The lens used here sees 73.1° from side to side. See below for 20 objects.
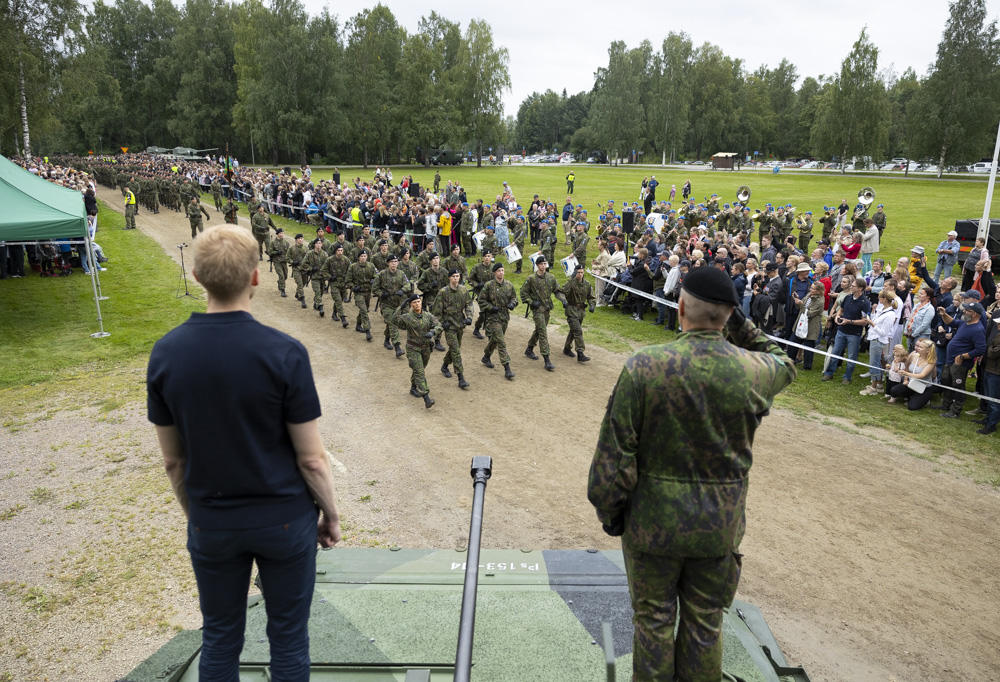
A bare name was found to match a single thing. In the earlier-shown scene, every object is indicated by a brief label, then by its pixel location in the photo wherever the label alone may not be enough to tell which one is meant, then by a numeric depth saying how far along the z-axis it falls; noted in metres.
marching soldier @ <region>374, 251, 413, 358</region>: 13.09
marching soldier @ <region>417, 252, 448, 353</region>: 14.40
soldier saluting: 2.80
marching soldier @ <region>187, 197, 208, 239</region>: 24.90
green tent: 12.28
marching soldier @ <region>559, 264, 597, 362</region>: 12.80
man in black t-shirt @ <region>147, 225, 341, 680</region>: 2.31
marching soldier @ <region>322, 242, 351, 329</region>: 15.24
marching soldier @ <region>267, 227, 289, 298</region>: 17.72
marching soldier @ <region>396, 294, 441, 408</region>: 10.84
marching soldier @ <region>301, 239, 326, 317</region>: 16.03
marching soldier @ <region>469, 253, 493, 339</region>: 14.18
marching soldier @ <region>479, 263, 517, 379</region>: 12.44
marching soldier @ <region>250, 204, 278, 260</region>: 20.39
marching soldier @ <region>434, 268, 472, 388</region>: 11.96
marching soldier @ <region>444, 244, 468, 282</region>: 14.79
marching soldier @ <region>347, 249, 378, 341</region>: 14.50
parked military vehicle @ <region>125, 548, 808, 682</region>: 3.75
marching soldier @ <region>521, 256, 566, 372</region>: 12.62
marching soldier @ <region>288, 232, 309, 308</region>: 16.84
